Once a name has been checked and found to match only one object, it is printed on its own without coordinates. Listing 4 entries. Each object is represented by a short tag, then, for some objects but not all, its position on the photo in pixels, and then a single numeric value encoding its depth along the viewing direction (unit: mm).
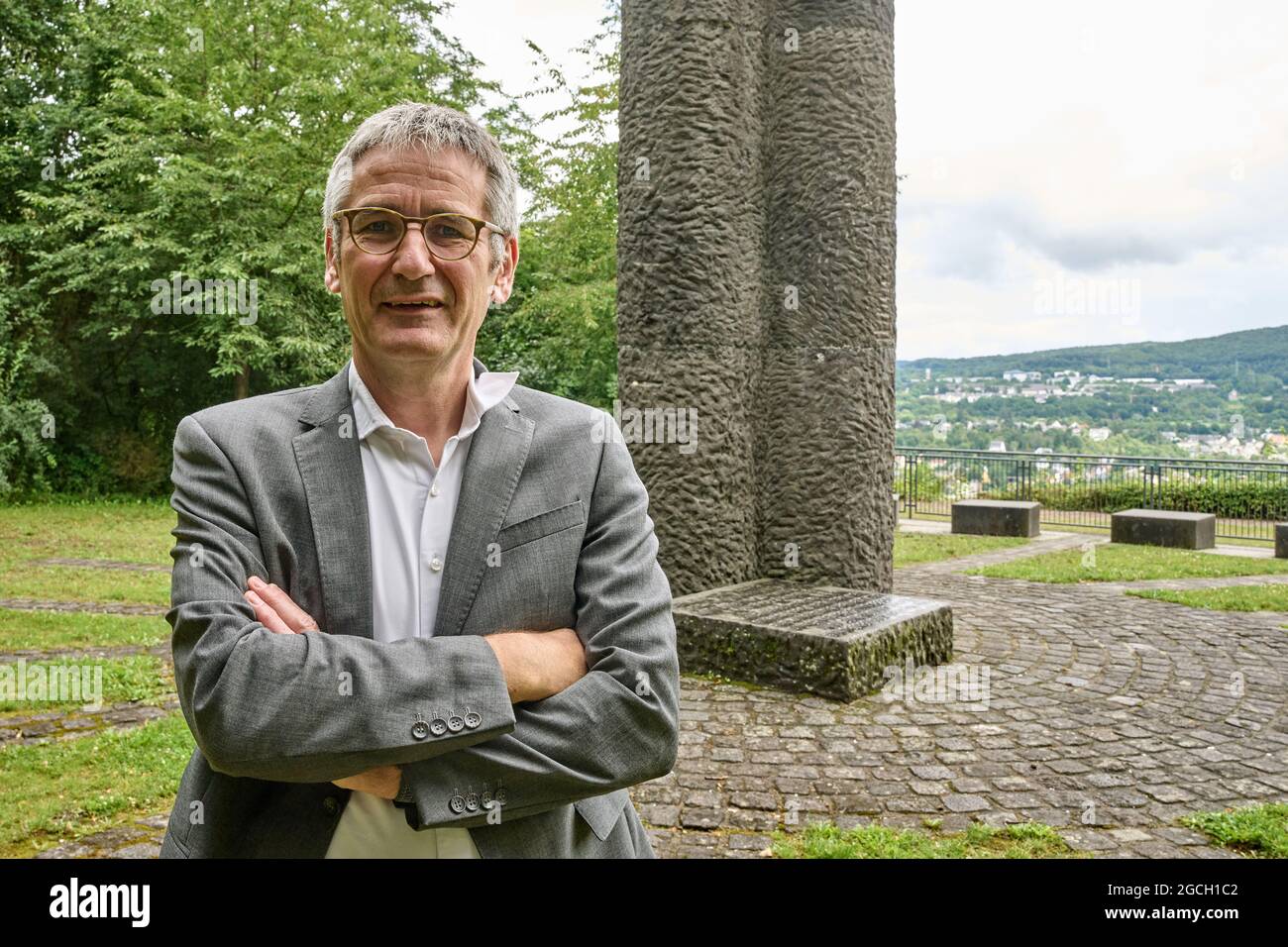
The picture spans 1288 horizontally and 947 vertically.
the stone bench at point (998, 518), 14641
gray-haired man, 1560
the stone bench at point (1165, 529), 13297
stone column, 6668
